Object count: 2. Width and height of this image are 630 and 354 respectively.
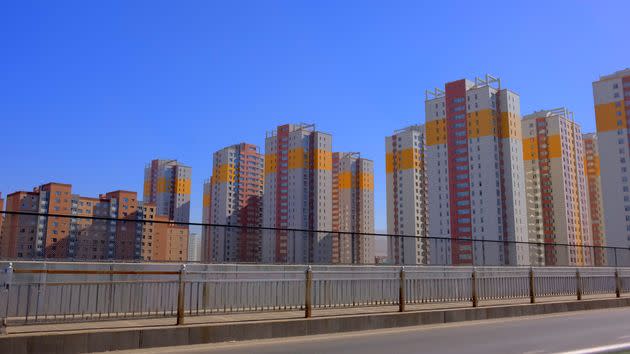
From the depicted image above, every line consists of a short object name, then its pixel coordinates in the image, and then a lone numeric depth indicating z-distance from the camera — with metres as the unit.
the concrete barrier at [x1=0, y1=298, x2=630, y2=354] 8.82
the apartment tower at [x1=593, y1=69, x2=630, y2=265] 94.75
